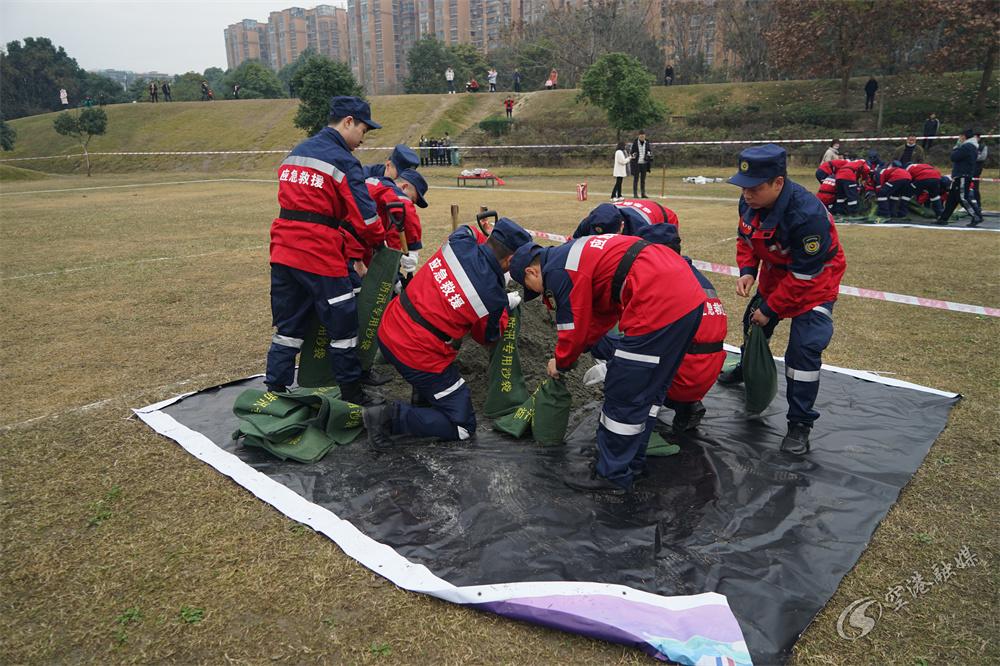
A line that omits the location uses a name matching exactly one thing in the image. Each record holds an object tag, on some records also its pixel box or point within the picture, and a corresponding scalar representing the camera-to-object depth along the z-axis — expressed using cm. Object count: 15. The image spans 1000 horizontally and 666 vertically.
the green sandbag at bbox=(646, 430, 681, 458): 390
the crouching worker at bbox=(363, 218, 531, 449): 382
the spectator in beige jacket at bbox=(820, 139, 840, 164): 1597
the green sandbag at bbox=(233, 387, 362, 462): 391
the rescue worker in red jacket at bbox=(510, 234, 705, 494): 330
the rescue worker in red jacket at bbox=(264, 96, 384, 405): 432
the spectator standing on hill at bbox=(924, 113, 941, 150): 2105
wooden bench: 2495
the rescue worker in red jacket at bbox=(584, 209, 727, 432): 397
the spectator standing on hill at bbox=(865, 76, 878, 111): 2888
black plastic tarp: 281
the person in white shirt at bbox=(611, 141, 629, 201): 1833
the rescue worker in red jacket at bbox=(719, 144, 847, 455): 389
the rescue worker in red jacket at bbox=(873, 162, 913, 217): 1324
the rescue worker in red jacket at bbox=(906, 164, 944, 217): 1305
